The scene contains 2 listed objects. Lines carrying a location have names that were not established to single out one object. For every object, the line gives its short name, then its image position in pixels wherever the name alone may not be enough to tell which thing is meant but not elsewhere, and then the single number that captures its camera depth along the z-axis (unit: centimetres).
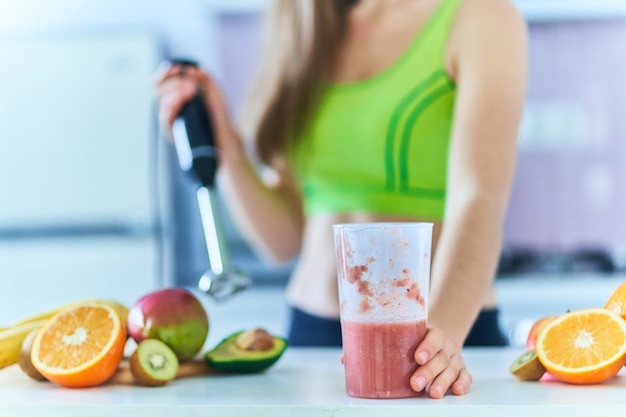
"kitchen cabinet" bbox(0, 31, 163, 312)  285
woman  116
